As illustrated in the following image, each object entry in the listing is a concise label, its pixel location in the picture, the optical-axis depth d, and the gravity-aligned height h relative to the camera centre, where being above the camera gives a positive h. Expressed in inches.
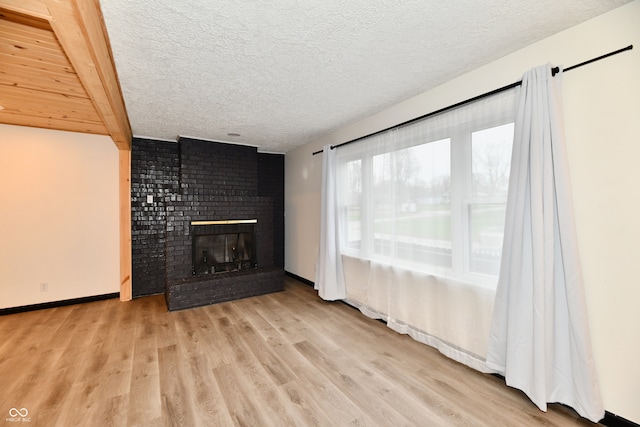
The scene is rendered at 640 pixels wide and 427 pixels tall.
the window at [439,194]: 86.9 +7.2
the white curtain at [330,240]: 154.3 -14.9
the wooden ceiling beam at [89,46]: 52.2 +39.8
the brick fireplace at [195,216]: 159.8 -0.4
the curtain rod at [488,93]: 64.8 +37.6
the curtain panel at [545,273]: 68.0 -16.4
